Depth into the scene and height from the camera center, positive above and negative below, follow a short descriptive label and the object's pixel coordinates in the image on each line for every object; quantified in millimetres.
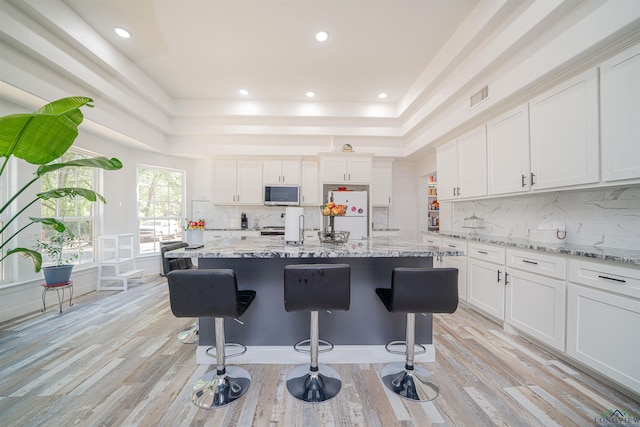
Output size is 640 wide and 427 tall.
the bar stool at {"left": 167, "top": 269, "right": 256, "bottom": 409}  1425 -466
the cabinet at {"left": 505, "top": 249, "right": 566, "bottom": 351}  1966 -709
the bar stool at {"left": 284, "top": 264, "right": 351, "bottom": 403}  1453 -445
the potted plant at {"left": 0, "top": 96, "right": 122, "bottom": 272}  1383 +481
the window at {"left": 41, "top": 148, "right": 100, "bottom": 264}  3248 +97
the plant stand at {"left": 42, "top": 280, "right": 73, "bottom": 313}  2863 -880
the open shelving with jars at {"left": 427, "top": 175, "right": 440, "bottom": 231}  6824 +199
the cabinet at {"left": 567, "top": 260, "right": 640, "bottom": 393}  1523 -704
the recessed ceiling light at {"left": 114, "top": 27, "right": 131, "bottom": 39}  2725 +2056
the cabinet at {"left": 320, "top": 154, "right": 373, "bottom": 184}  4746 +907
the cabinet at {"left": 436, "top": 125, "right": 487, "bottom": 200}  3094 +691
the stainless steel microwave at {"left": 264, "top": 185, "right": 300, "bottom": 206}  4969 +396
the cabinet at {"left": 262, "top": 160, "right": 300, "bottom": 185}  5016 +874
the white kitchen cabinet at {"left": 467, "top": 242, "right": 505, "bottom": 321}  2559 -717
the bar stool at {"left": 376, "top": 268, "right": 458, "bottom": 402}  1500 -469
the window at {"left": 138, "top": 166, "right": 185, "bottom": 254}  4699 +166
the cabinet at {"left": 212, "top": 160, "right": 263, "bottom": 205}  5039 +668
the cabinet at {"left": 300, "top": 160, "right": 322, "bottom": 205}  5043 +634
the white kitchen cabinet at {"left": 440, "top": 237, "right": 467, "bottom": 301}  3131 -641
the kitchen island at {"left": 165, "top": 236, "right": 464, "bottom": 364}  1964 -805
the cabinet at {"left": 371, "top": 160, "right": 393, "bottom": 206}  5059 +682
